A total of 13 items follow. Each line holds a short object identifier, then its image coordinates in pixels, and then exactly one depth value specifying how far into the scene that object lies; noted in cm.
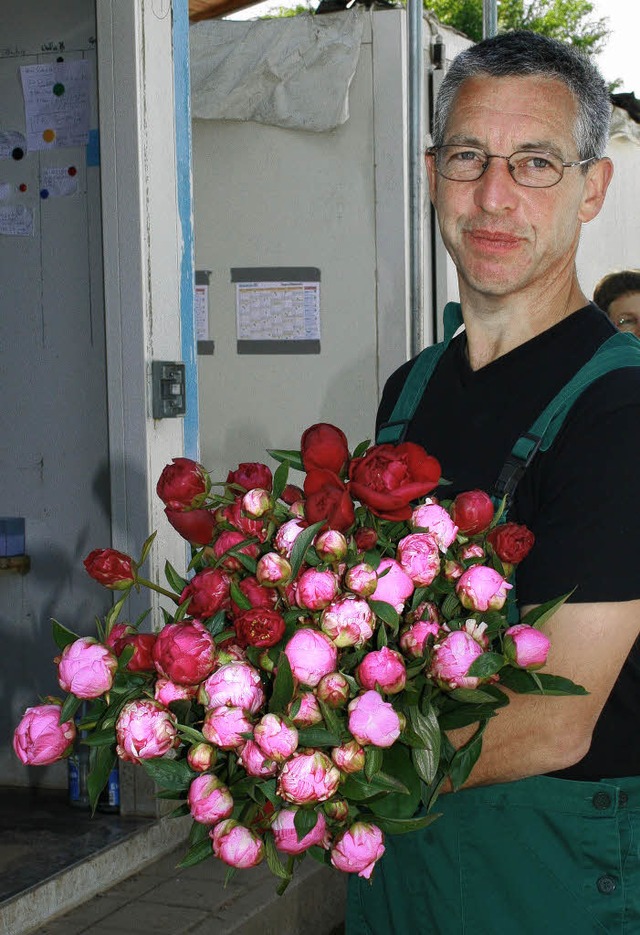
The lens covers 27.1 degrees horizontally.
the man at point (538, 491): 153
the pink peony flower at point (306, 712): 127
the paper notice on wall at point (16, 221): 432
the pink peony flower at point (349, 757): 128
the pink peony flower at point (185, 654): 129
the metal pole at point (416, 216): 595
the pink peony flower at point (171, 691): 132
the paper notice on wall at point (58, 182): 425
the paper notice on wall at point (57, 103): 418
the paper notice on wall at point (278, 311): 627
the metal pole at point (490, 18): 619
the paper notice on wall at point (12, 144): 433
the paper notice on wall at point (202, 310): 644
